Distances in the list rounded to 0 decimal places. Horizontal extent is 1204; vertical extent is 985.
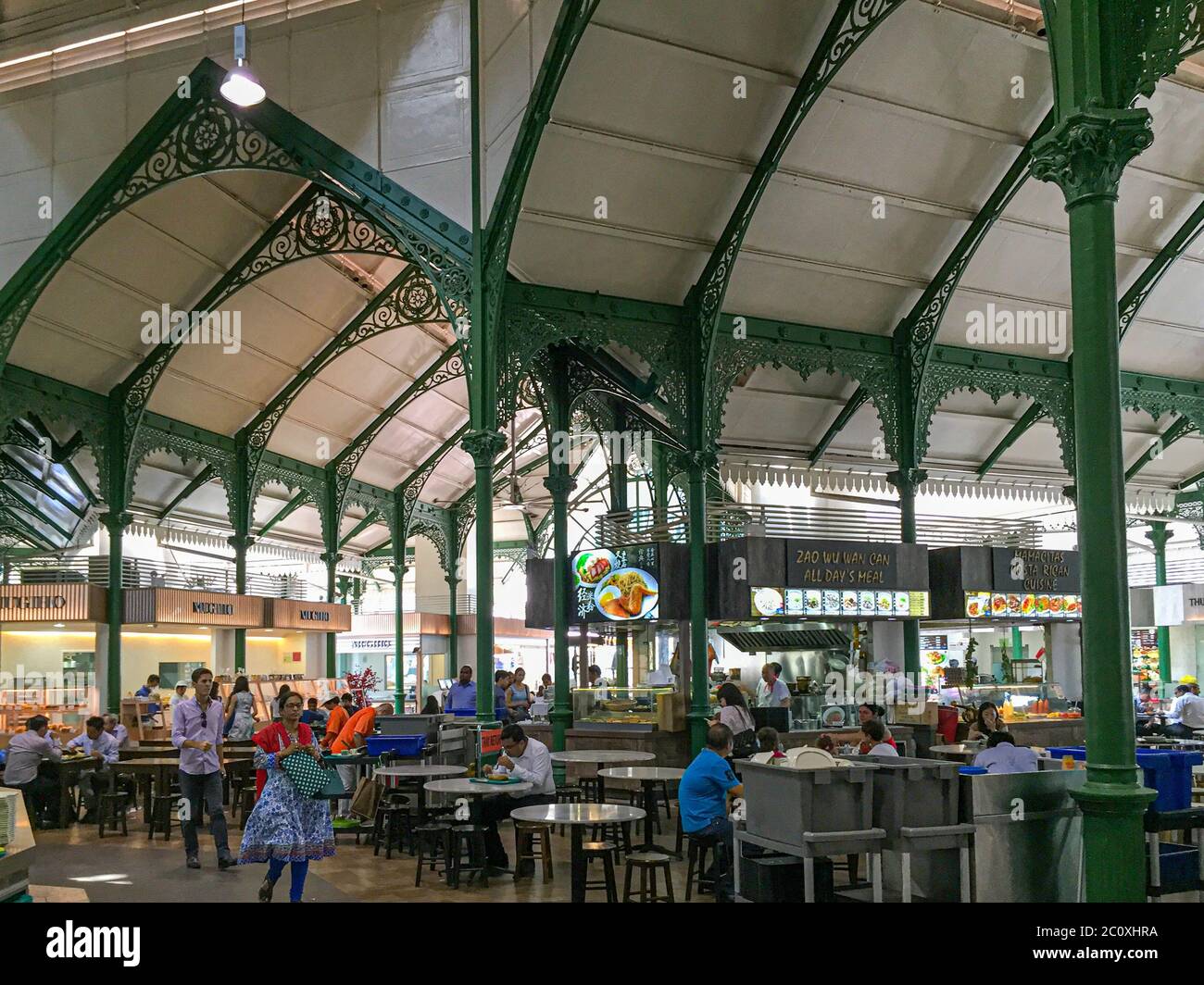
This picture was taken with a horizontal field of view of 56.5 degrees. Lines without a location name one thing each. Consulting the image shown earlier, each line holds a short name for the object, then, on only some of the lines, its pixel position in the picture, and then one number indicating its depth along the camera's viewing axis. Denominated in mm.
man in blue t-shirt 8758
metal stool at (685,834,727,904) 8766
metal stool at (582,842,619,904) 8477
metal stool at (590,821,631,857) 10251
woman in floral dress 8148
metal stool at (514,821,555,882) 10335
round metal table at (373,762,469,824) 11258
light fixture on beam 12078
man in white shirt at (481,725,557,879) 10453
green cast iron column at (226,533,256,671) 22781
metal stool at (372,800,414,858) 11656
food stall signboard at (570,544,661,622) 16156
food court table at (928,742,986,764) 11753
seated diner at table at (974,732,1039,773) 8578
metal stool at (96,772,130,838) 13508
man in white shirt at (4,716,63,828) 13648
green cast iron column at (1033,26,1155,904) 6078
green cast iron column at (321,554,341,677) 25516
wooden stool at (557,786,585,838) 12727
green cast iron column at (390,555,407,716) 28936
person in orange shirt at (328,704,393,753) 14055
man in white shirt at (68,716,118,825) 14242
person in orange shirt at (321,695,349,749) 14930
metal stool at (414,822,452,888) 10131
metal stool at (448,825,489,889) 10078
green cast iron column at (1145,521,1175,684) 28106
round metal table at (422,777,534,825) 9690
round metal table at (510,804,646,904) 8132
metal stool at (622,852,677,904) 8156
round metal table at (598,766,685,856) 10664
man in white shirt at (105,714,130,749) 15586
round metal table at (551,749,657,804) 12352
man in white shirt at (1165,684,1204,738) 16889
